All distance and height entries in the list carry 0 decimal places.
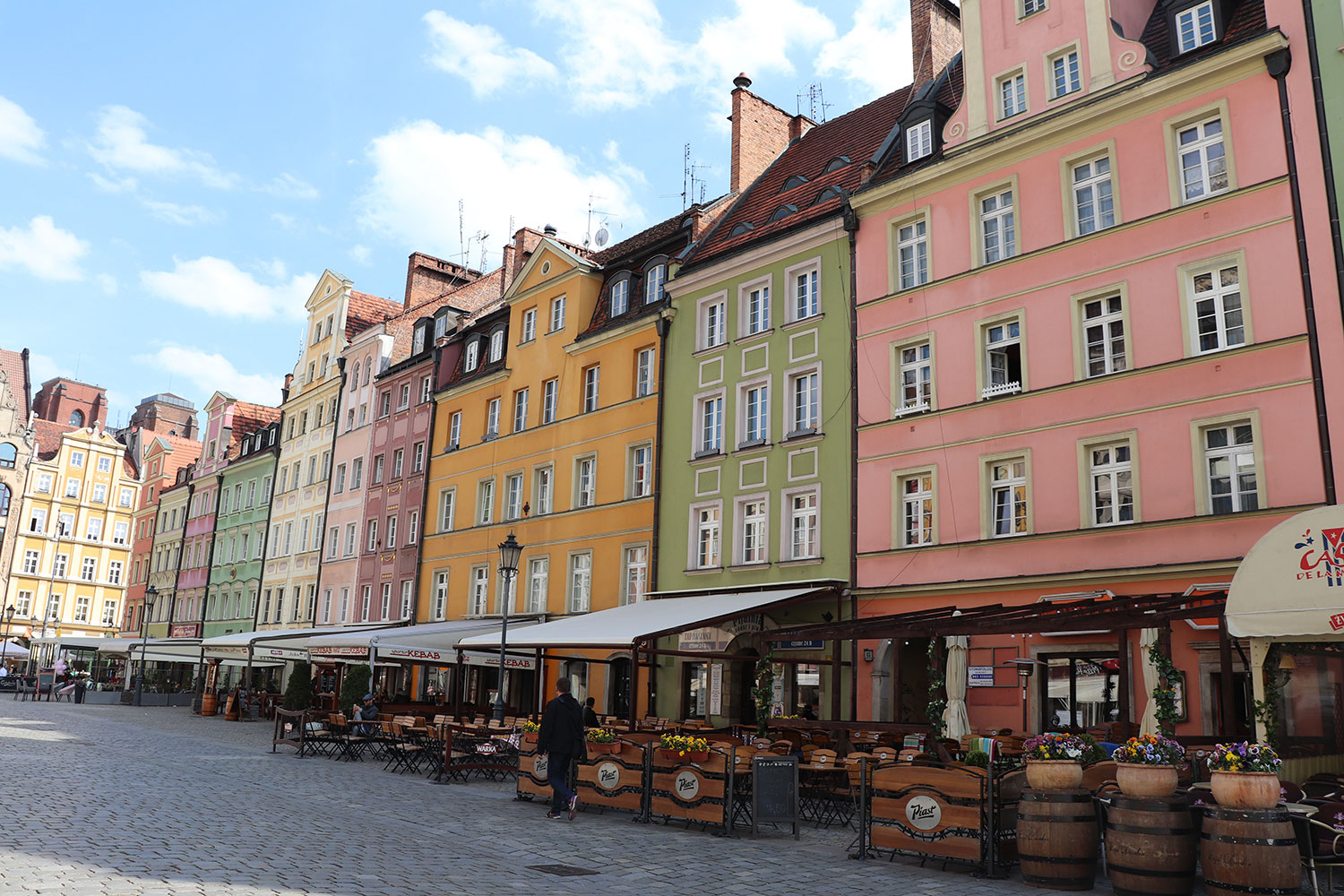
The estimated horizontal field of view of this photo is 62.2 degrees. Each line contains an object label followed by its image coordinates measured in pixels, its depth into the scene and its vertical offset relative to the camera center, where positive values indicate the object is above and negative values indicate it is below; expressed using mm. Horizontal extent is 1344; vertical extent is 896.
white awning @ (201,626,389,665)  29141 +1531
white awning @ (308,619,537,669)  24594 +1255
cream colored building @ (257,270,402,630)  45781 +10495
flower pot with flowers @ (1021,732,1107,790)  10070 -331
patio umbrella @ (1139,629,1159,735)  15188 +664
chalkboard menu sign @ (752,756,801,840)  12859 -856
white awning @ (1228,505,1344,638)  10891 +1460
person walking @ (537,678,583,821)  13883 -373
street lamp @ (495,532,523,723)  21922 +2816
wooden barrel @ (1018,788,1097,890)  9898 -1013
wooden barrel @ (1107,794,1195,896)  9094 -981
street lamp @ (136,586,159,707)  43750 +3459
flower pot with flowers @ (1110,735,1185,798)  9344 -324
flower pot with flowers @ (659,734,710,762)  13547 -429
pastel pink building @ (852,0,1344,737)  17109 +6631
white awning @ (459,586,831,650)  19953 +1699
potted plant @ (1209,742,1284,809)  8805 -361
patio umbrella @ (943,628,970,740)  18938 +751
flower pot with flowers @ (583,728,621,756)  14680 -421
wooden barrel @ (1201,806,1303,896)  8594 -948
